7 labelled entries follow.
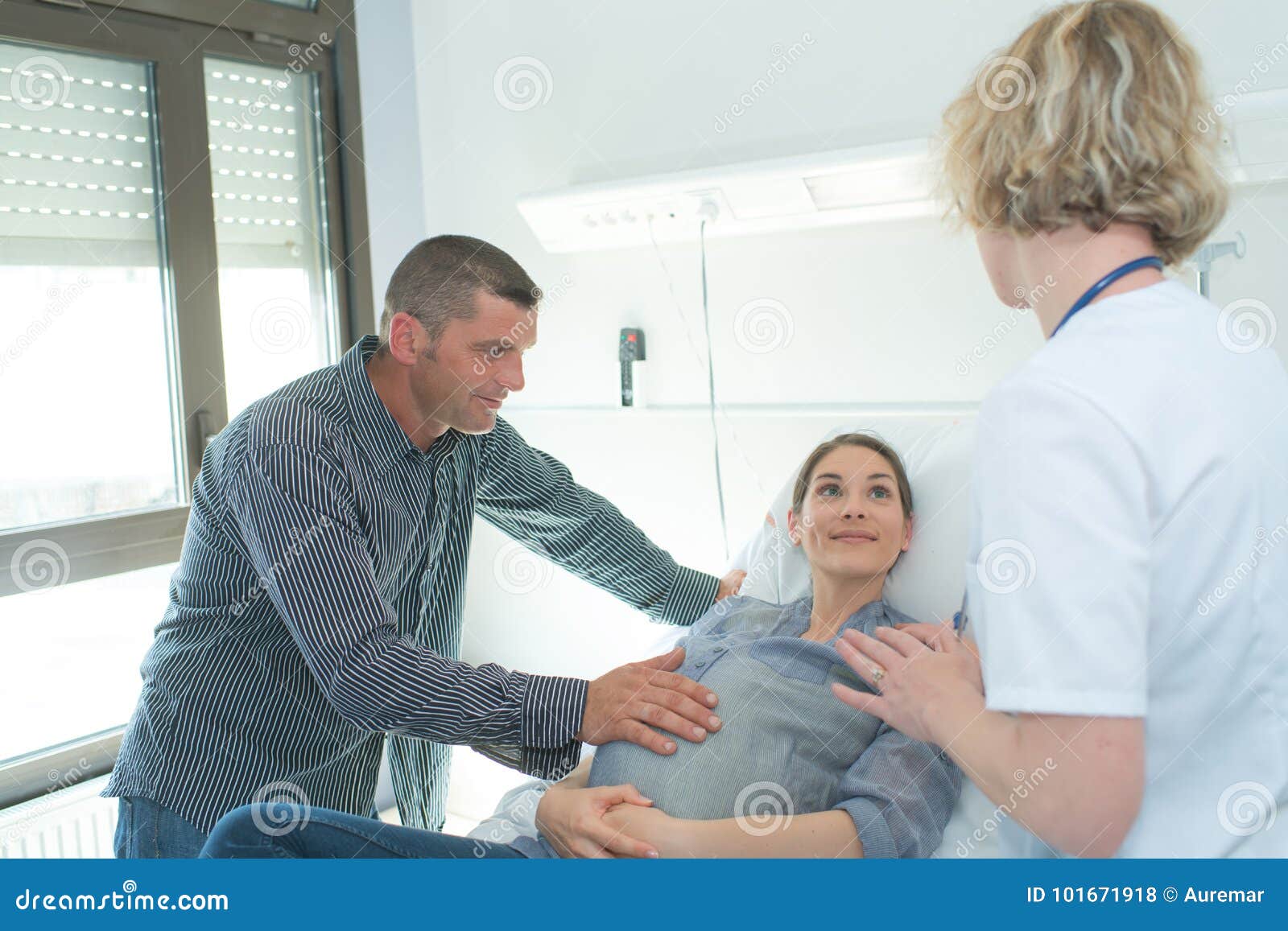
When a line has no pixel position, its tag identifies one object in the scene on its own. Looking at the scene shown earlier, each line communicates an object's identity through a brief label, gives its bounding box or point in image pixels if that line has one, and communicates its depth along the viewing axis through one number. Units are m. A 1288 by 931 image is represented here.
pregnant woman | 1.38
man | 1.46
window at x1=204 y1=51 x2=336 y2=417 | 3.05
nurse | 0.80
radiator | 2.47
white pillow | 1.92
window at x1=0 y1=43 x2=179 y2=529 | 2.62
